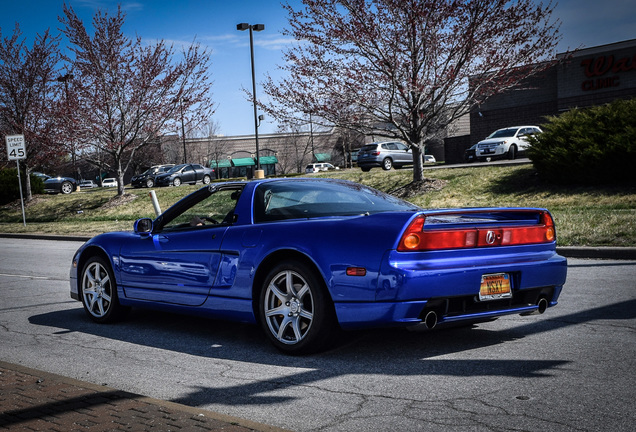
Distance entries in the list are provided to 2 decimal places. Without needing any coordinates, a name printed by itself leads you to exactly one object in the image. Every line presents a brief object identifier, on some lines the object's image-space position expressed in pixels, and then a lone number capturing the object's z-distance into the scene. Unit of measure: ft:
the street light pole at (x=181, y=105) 100.94
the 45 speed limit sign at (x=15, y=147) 81.33
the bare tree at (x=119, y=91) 95.30
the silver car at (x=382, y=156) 103.50
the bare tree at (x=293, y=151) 259.60
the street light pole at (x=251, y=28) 109.18
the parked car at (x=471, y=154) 113.60
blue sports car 15.49
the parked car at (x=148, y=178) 141.18
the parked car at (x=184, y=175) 130.11
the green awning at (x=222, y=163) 279.71
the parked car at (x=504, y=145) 98.07
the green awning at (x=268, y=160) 271.90
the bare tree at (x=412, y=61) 63.98
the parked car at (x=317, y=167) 221.09
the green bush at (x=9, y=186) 115.96
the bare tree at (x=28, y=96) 110.83
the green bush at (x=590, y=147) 56.80
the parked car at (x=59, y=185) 146.72
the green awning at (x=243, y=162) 290.76
